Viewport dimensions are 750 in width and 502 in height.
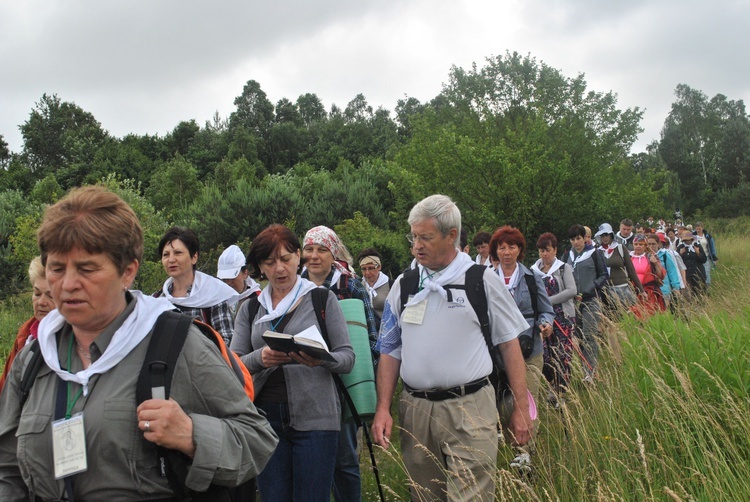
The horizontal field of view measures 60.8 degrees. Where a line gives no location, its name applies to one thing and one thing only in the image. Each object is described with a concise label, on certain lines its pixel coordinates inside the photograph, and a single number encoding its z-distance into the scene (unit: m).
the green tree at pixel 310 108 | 92.50
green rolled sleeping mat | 3.83
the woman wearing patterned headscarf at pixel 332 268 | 5.09
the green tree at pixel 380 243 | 14.80
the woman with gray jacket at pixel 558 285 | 6.90
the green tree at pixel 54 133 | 56.97
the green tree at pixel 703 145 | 54.94
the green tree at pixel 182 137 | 61.06
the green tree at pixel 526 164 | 18.17
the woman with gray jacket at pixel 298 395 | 3.56
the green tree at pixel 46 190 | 32.07
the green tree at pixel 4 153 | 62.59
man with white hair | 3.37
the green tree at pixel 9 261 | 18.05
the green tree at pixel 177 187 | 38.00
